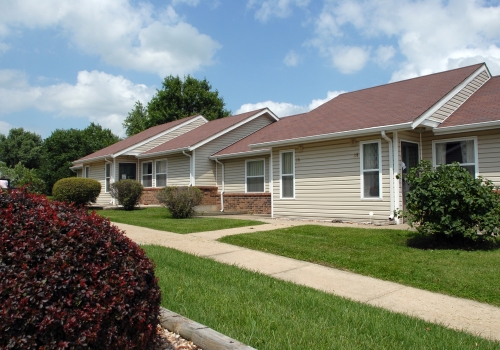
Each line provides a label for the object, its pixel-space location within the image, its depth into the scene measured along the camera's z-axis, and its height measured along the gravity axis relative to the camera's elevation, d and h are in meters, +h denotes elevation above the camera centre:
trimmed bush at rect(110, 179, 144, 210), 19.44 -0.10
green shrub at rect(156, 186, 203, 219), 15.48 -0.38
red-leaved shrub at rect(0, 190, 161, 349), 2.59 -0.61
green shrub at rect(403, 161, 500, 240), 8.29 -0.33
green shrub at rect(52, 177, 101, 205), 19.39 +0.05
